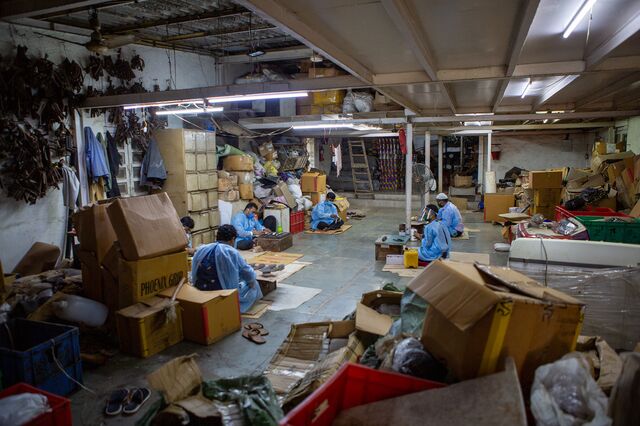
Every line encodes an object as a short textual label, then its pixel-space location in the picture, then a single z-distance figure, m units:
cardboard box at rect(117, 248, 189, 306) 4.59
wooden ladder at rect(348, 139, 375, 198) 17.92
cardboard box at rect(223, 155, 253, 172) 10.74
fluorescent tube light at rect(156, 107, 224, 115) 7.56
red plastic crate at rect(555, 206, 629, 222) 6.45
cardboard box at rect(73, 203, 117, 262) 4.96
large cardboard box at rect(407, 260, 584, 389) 1.94
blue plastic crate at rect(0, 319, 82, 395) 3.52
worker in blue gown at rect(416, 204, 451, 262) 7.42
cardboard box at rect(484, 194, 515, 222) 12.51
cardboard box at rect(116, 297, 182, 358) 4.37
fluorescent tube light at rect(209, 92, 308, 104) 5.50
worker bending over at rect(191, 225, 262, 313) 5.43
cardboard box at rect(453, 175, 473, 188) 16.83
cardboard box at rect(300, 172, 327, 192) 12.98
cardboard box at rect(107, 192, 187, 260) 4.52
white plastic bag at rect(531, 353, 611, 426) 1.70
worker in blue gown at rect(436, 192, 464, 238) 9.98
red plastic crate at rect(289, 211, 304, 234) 11.48
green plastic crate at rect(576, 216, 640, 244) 5.36
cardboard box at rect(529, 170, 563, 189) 9.08
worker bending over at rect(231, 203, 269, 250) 9.41
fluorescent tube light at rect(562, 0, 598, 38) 2.95
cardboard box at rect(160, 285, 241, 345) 4.68
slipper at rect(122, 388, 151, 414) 3.49
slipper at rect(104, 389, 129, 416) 3.45
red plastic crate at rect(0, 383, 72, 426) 2.73
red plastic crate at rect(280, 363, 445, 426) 1.99
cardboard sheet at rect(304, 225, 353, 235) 11.41
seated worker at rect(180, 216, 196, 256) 7.39
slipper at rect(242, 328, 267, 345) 4.76
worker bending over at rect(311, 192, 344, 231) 11.74
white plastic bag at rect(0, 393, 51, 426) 2.58
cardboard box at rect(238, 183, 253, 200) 10.83
